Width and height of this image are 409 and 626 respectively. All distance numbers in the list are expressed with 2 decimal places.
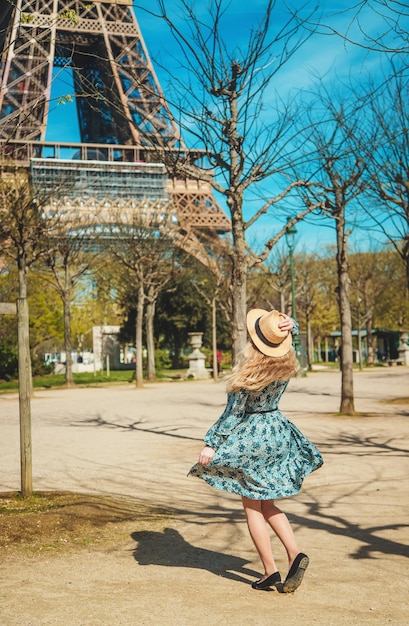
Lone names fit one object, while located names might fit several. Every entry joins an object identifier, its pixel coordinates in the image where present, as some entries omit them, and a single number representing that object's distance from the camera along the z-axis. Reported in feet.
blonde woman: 13.42
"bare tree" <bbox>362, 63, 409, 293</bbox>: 43.09
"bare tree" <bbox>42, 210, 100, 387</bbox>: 92.07
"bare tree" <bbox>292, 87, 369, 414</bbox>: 44.21
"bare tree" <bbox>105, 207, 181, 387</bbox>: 97.13
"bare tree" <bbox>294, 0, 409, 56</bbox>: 15.57
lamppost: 86.18
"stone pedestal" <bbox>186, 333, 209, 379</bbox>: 113.50
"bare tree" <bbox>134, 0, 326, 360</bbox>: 28.89
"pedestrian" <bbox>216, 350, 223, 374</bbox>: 130.66
